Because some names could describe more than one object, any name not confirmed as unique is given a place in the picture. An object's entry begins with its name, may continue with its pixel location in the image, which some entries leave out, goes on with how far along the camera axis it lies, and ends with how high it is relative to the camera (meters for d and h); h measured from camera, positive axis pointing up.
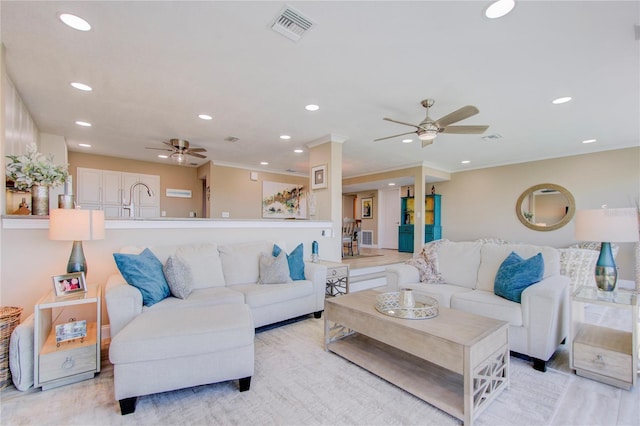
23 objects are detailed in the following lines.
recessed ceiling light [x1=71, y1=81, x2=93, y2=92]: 2.92 +1.32
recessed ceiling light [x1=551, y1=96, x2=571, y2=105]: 3.19 +1.30
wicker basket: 1.91 -0.90
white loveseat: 2.18 -0.76
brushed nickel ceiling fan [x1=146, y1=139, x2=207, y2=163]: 4.98 +1.15
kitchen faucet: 6.31 +0.46
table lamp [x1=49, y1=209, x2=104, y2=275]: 2.15 -0.13
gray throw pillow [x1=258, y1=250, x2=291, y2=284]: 3.10 -0.64
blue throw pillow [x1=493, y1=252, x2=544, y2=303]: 2.39 -0.55
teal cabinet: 7.94 -0.26
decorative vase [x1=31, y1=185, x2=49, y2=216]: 2.53 +0.10
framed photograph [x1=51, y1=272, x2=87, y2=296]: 2.10 -0.56
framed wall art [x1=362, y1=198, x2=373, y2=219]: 10.41 +0.18
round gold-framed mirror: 5.88 +0.14
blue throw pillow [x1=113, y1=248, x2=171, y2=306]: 2.30 -0.54
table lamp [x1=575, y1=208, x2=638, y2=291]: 2.10 -0.13
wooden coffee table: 1.61 -0.89
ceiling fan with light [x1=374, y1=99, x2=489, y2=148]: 3.06 +1.00
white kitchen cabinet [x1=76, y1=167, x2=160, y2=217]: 5.87 +0.45
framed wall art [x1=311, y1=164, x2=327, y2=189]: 4.76 +0.62
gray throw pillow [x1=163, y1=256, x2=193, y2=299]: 2.54 -0.60
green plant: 2.37 +0.35
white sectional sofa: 2.49 -0.77
